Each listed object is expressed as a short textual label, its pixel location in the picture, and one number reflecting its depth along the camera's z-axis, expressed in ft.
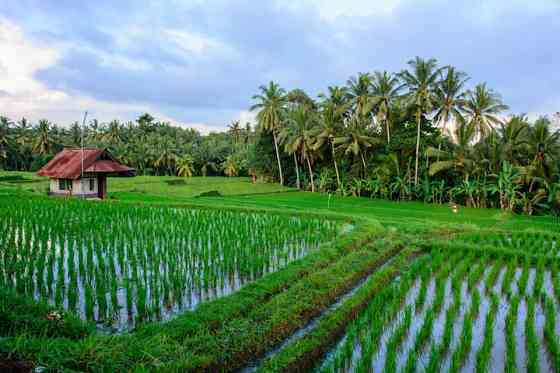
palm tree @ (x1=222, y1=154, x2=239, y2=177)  158.40
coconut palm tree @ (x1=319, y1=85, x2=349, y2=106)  101.14
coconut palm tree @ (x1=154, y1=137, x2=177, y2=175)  155.63
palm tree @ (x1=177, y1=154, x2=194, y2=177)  154.92
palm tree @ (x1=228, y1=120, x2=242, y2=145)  215.63
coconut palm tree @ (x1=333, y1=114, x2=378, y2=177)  83.76
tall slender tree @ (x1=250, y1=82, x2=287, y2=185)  104.32
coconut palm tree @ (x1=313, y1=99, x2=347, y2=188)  90.63
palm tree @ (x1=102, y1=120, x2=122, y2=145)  171.42
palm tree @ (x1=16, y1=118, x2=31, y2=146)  156.58
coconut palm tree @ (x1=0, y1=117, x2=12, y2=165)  140.77
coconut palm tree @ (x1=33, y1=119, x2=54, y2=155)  151.94
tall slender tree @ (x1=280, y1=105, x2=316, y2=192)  96.48
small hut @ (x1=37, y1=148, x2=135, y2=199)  65.05
